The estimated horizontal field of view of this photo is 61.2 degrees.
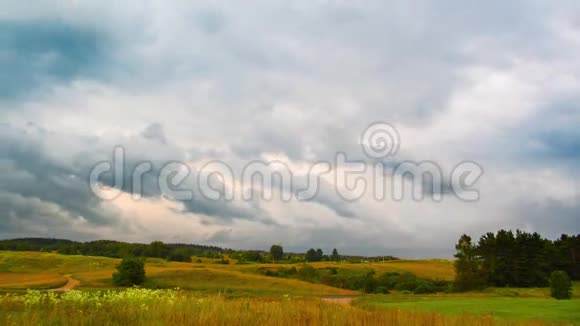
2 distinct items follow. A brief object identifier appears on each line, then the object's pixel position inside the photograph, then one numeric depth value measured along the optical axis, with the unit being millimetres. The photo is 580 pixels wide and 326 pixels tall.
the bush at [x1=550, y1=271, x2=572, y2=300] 49294
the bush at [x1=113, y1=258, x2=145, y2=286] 66375
